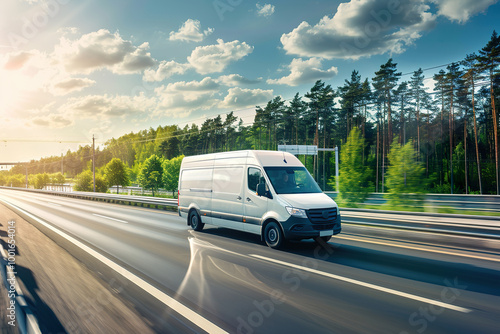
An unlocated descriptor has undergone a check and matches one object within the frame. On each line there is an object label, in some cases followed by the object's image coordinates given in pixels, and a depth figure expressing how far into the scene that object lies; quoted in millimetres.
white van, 8367
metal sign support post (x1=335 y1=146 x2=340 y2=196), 21514
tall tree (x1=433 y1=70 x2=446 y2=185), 48194
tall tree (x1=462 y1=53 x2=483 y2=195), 39219
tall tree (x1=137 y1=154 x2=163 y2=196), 69625
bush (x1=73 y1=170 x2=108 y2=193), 79062
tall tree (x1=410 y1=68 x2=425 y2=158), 50706
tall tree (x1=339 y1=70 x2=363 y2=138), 52231
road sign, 30819
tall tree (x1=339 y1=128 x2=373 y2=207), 20547
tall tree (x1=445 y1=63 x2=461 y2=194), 44906
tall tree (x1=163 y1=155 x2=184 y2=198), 66938
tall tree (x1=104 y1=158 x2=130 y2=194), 76000
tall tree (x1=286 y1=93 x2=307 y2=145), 61906
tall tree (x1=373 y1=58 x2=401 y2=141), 45062
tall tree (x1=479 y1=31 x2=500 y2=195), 36594
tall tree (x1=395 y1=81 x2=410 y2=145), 48750
